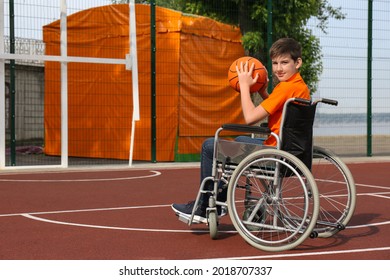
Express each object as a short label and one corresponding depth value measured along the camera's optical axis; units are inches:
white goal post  438.9
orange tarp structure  518.0
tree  543.8
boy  188.2
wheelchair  178.2
